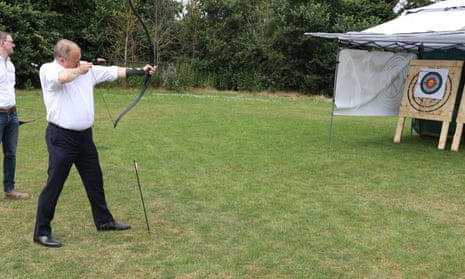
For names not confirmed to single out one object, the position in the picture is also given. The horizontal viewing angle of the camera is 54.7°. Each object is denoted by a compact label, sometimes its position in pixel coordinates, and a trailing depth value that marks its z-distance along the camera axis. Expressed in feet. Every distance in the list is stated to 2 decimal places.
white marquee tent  24.67
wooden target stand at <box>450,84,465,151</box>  26.73
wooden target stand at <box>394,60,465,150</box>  27.27
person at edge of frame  15.06
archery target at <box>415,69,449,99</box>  27.78
